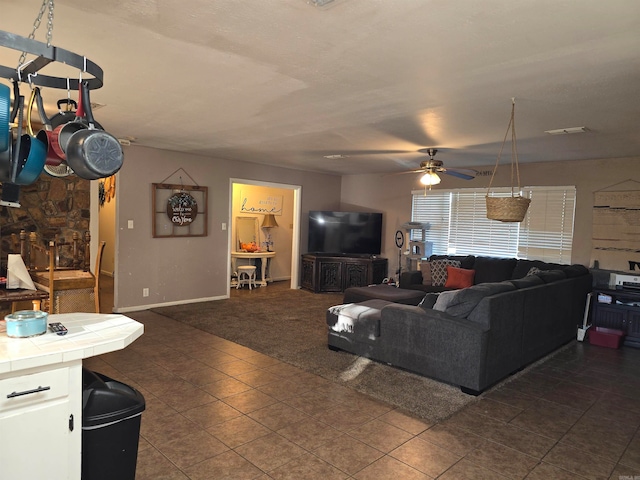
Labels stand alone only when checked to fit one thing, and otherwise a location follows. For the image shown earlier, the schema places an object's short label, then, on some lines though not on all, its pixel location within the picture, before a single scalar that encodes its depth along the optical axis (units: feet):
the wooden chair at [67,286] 13.70
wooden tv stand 26.16
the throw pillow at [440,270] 21.86
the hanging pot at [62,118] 6.15
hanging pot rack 4.85
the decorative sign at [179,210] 20.67
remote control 6.11
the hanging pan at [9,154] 5.27
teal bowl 5.82
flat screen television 27.07
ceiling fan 16.96
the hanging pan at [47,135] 5.63
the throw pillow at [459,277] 21.03
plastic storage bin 16.78
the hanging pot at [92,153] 5.42
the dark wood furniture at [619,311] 16.98
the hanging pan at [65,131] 5.70
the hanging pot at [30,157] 5.59
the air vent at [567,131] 13.51
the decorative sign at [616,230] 18.40
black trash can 6.15
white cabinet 5.22
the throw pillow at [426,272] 22.34
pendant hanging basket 12.39
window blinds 20.53
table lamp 28.53
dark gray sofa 11.71
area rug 11.46
